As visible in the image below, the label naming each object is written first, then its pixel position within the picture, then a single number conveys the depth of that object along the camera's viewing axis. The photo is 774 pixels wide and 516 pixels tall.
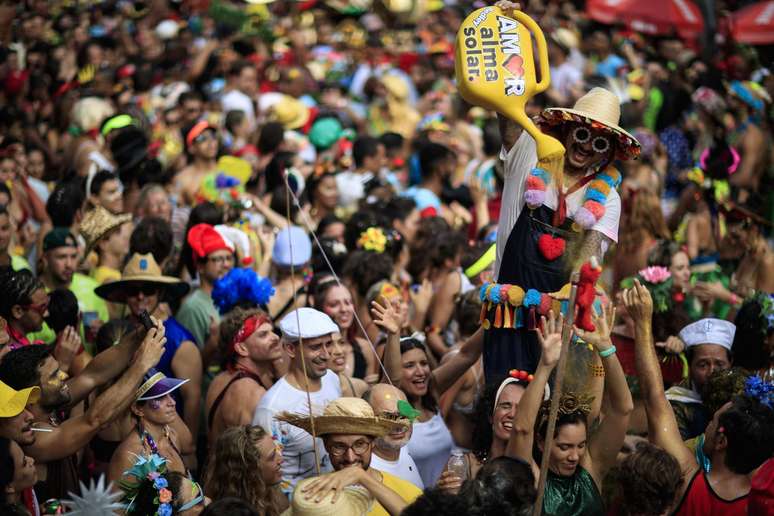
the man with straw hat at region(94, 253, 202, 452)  13.34
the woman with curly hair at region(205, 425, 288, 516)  10.05
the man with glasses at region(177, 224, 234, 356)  15.11
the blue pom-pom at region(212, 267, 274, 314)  14.27
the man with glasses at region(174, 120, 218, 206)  20.75
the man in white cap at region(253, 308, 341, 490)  11.39
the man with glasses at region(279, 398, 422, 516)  9.69
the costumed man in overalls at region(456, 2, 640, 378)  10.84
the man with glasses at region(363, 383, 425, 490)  10.94
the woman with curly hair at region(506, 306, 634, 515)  9.59
